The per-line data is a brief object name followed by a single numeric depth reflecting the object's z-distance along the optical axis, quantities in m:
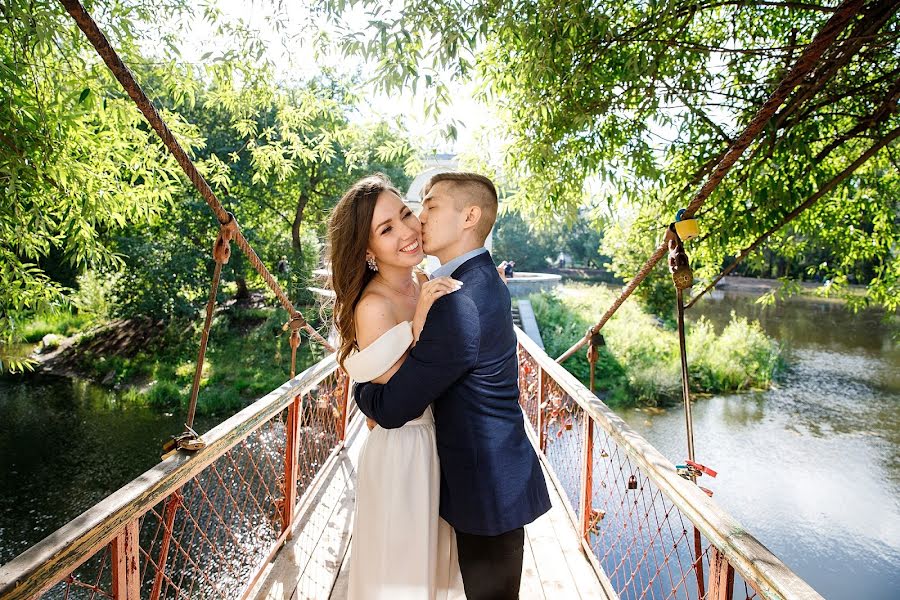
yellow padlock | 1.69
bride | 1.45
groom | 1.33
